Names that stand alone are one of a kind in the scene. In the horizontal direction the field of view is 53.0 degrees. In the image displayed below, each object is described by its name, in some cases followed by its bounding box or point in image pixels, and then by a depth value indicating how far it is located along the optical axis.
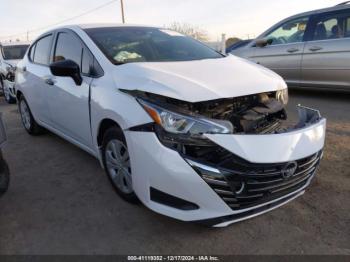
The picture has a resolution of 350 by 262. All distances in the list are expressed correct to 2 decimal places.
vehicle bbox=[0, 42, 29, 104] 8.84
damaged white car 2.27
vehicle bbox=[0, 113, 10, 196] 2.97
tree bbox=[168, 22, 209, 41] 45.88
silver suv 6.16
